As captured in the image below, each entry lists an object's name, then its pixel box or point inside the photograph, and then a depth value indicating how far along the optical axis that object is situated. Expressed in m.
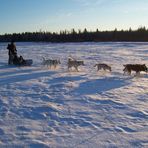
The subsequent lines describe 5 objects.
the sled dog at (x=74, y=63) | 17.64
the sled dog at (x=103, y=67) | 17.20
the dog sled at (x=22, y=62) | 20.48
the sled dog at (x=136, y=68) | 16.06
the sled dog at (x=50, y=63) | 19.08
